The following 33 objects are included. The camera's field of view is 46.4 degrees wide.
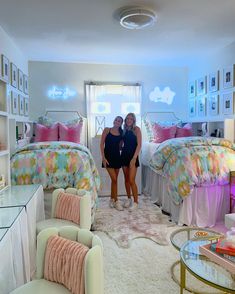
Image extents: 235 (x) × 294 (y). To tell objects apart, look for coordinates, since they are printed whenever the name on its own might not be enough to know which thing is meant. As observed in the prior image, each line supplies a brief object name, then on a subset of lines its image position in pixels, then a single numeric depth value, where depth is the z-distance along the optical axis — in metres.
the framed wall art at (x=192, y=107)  5.16
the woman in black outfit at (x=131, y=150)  3.83
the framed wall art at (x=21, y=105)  4.19
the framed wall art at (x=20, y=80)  4.16
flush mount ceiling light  2.78
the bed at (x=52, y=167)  2.94
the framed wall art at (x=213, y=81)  4.28
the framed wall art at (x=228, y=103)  3.88
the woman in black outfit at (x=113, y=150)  3.81
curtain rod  5.12
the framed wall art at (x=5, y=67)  3.29
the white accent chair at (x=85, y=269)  1.14
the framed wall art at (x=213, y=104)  4.27
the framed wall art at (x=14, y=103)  3.72
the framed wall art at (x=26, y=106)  4.57
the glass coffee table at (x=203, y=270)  1.45
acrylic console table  1.41
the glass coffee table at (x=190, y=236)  1.96
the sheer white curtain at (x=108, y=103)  5.16
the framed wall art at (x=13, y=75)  3.73
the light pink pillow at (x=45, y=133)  4.57
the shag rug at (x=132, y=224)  2.85
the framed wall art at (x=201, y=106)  4.73
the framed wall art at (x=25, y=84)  4.56
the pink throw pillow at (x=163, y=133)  4.91
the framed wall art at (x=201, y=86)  4.73
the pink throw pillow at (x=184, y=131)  4.92
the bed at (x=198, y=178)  3.12
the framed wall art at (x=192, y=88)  5.14
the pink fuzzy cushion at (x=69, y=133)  4.61
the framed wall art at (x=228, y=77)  3.87
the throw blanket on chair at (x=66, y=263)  1.22
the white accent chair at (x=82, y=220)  2.12
